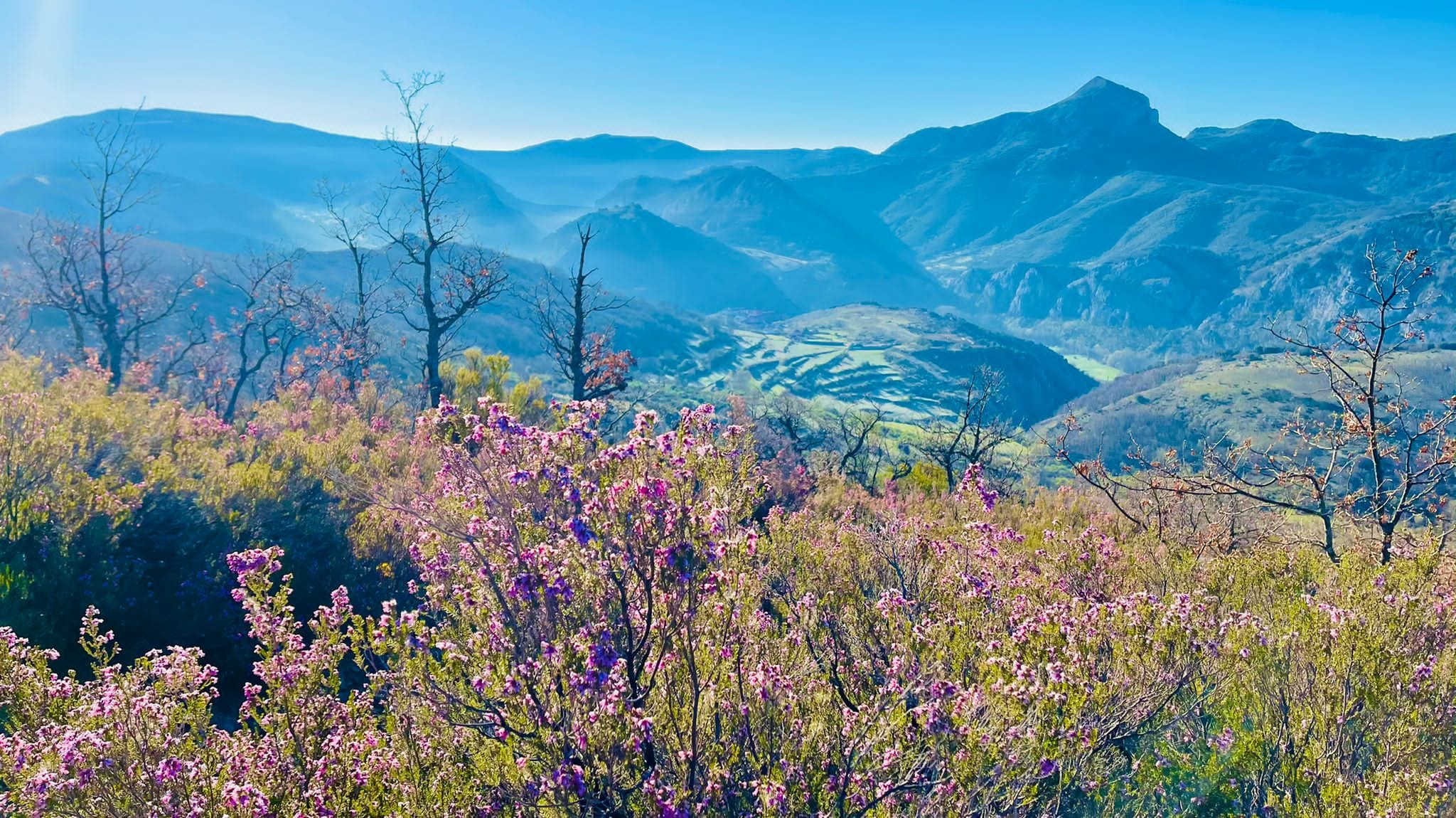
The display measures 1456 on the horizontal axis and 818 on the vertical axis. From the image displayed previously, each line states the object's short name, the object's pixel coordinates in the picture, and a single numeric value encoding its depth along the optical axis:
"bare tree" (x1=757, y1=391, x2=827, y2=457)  29.25
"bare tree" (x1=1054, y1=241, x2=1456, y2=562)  9.18
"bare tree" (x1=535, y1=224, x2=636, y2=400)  20.77
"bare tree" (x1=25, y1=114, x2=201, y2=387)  24.45
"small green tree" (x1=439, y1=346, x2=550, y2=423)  18.69
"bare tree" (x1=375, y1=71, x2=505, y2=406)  21.91
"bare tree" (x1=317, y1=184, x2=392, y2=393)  27.75
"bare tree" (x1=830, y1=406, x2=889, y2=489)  24.69
